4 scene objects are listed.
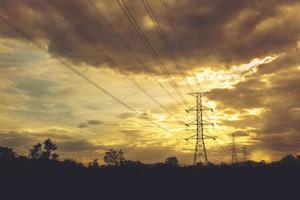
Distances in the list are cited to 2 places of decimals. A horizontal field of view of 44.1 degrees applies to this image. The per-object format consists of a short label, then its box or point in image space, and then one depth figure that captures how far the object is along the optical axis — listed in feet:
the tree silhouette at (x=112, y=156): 433.48
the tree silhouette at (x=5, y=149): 276.21
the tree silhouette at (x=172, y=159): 446.52
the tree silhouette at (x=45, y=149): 359.54
